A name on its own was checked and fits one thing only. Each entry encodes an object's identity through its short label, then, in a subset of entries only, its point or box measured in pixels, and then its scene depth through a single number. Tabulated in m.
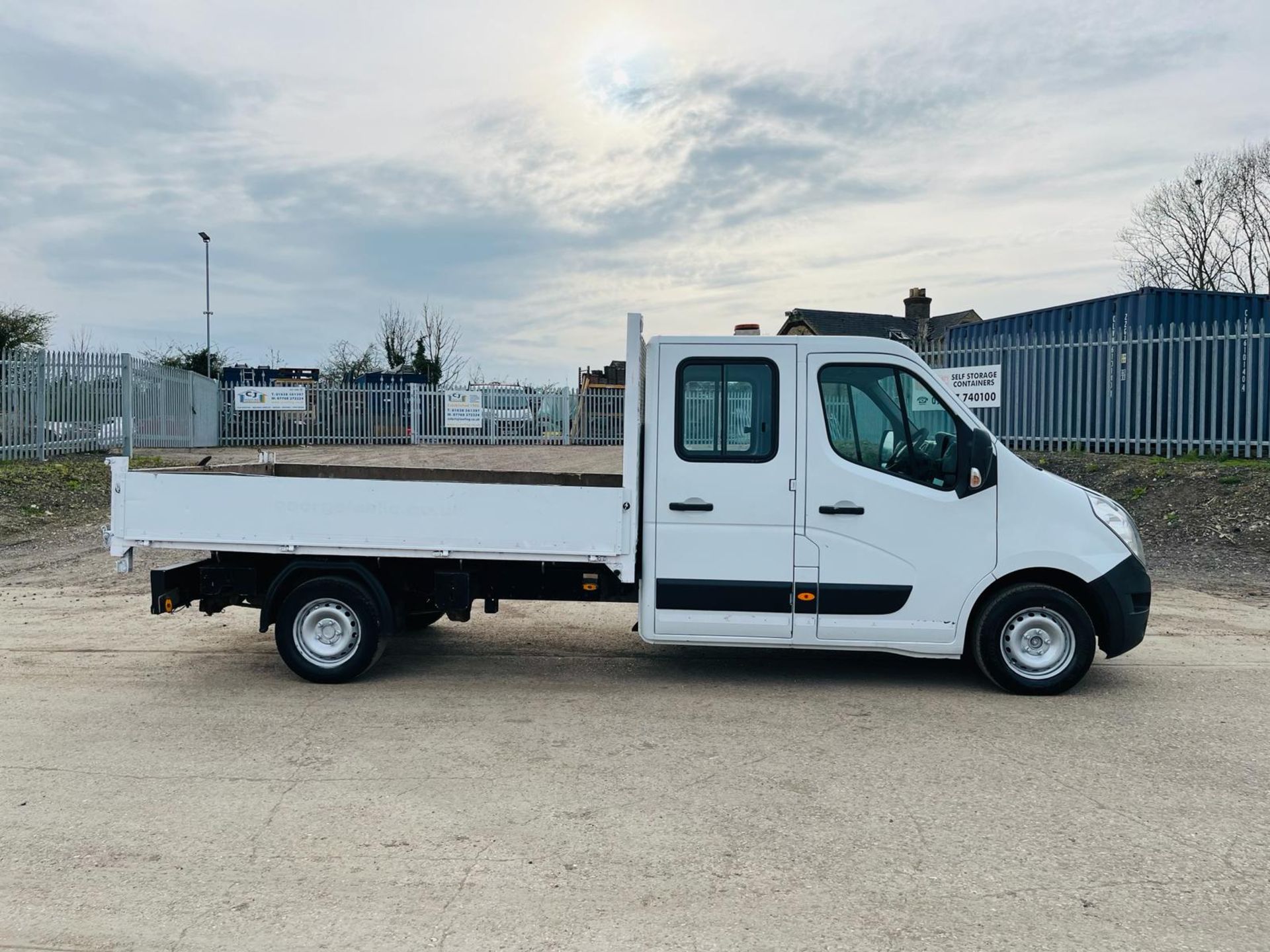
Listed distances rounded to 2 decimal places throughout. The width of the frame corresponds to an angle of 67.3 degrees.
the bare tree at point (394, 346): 50.91
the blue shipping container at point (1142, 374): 14.67
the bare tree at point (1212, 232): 36.56
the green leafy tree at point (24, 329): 42.06
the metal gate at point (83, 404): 17.89
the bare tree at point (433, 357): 49.94
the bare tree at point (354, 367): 49.00
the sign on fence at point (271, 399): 28.84
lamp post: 37.41
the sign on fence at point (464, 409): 30.62
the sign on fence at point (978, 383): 14.96
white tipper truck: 6.00
